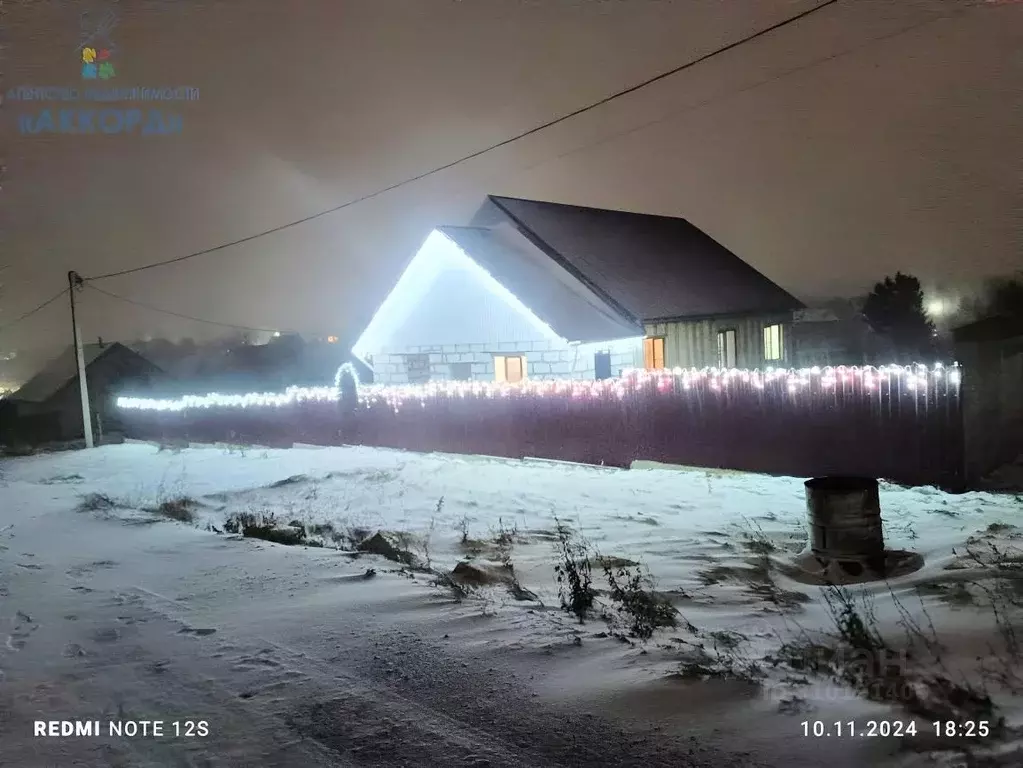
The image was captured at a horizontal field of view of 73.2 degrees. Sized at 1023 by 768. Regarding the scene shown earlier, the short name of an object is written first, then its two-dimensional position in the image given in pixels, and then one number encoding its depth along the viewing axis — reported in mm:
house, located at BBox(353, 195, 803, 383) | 19438
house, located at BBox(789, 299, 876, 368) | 44756
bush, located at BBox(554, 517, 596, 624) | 5711
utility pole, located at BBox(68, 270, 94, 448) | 27766
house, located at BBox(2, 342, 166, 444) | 39719
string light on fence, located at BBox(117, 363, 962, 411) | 11141
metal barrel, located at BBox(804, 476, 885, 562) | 6887
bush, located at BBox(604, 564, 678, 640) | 5246
